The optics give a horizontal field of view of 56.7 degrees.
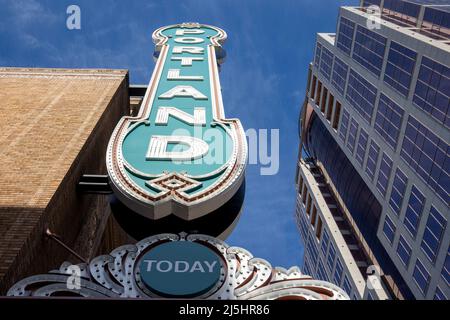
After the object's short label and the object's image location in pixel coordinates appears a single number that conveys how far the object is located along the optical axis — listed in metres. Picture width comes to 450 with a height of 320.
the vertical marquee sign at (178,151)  10.83
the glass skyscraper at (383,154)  33.41
